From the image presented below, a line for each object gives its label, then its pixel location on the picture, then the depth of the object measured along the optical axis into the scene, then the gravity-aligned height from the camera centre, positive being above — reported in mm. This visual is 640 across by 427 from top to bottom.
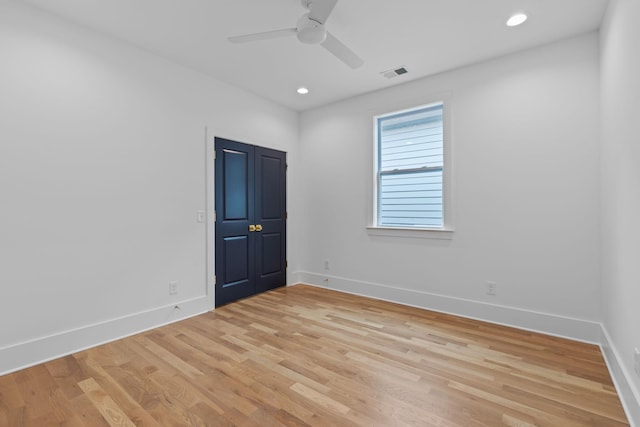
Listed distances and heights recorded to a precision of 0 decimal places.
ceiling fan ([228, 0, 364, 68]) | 1949 +1321
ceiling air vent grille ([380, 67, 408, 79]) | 3347 +1634
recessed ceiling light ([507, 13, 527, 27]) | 2396 +1614
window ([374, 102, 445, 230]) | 3551 +565
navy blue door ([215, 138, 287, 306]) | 3682 -102
